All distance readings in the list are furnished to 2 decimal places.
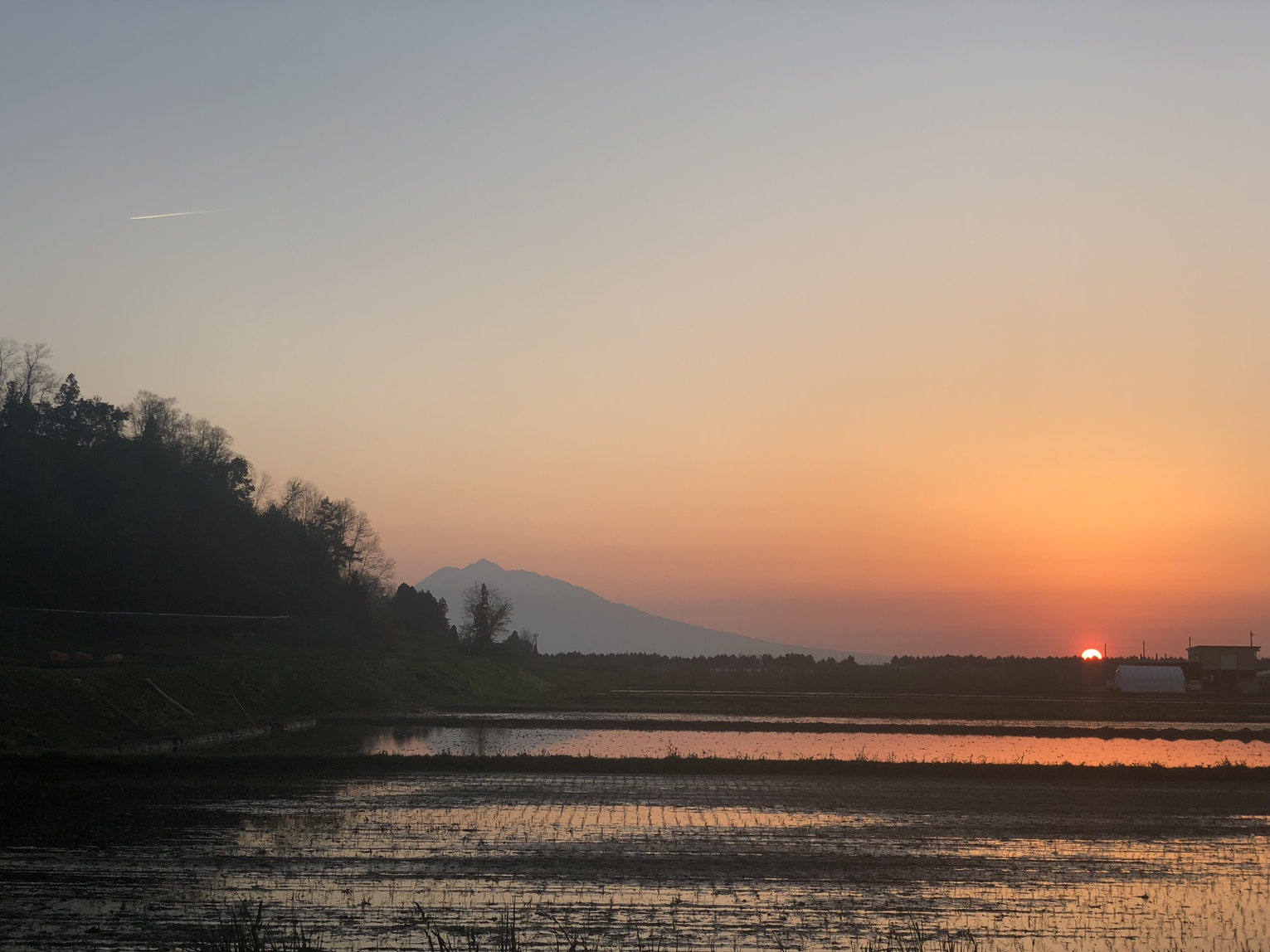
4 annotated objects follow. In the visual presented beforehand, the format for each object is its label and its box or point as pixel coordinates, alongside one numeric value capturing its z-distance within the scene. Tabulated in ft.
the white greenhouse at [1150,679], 269.03
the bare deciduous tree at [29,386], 268.62
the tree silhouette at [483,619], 336.96
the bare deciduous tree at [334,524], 348.38
